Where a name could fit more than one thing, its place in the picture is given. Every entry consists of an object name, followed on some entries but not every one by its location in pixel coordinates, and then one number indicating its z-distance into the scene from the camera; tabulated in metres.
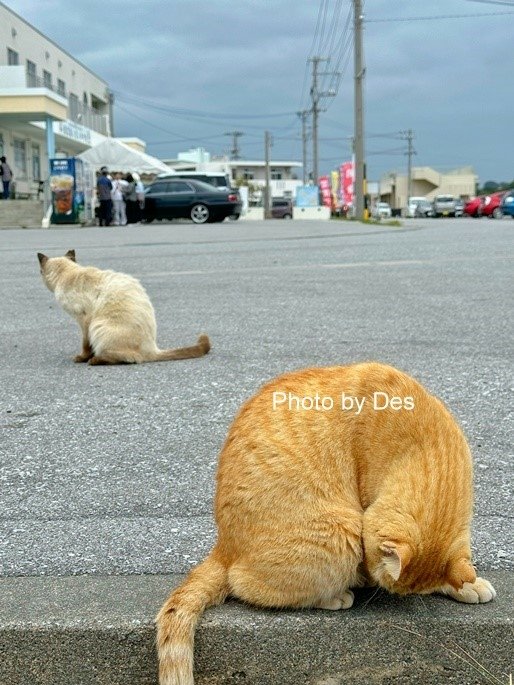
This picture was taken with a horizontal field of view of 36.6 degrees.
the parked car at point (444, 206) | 57.05
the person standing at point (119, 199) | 28.19
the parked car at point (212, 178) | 31.76
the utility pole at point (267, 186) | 56.24
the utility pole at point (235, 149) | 118.57
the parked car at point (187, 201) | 29.48
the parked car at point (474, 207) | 46.28
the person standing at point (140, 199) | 29.97
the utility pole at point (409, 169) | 104.72
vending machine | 27.80
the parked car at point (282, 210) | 56.66
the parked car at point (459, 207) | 55.65
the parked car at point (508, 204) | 40.22
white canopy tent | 33.66
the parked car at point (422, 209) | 61.44
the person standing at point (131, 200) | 29.52
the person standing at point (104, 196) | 26.83
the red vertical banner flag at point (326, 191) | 58.75
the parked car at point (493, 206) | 42.56
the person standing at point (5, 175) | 33.84
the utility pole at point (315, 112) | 66.25
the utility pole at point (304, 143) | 83.94
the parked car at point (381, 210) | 65.28
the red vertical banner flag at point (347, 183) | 45.08
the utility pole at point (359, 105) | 33.94
